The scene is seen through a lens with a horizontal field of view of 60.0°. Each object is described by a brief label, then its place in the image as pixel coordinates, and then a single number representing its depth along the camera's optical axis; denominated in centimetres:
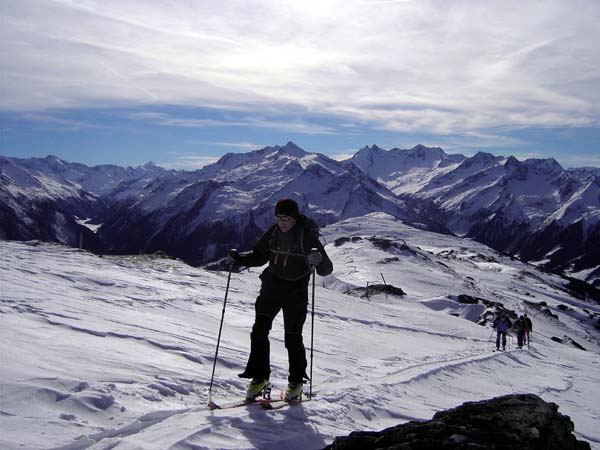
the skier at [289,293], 712
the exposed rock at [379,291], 4744
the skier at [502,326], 2215
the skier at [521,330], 2577
